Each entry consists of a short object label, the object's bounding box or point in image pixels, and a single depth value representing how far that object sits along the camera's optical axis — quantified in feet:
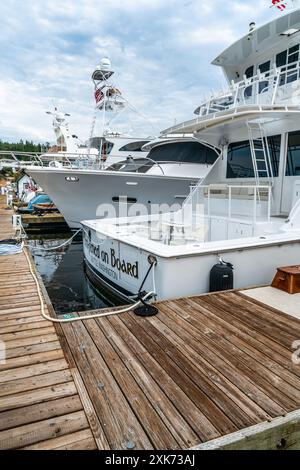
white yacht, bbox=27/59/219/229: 37.99
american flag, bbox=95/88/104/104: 51.19
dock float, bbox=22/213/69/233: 50.98
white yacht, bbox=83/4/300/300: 14.30
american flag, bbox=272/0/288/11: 23.63
